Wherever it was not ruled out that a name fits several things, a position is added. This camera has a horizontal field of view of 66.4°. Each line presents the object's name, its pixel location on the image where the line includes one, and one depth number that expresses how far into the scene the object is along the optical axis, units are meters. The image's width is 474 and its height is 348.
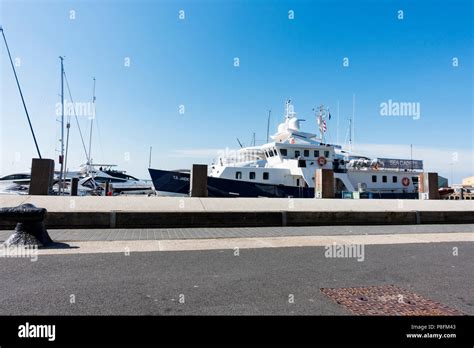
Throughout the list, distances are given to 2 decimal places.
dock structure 9.95
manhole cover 4.04
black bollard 7.23
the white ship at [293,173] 24.50
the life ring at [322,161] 27.73
